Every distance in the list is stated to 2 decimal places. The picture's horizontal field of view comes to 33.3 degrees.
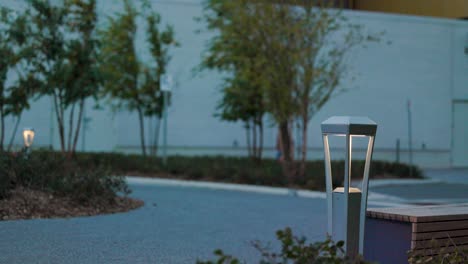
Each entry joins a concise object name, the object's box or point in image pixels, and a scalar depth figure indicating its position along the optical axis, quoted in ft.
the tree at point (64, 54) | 75.66
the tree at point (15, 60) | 75.36
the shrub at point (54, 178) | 41.63
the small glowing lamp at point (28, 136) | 78.86
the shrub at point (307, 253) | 17.60
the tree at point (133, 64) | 89.86
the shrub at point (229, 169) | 70.03
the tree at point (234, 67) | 79.46
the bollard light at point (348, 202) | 22.61
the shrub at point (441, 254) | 21.57
